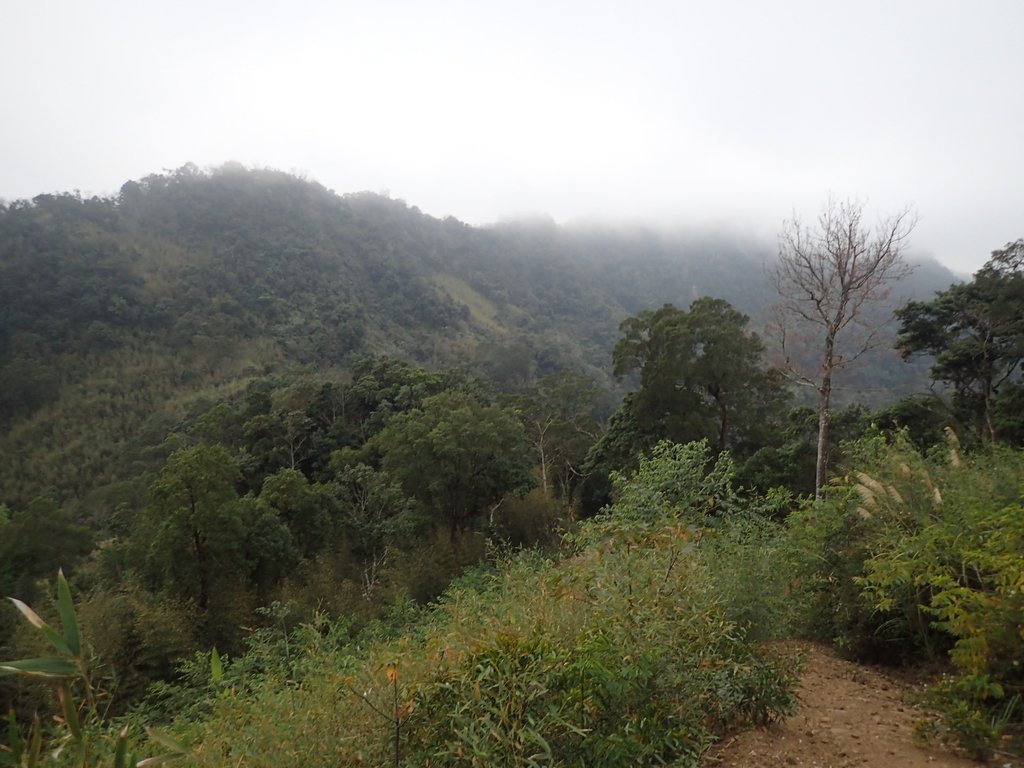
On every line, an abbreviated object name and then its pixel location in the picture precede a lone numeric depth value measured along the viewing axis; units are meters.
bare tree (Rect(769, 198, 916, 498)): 8.48
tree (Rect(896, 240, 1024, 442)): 12.74
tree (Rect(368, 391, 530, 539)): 16.22
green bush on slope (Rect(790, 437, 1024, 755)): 2.97
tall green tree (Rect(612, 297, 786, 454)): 15.85
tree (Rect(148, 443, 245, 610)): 11.02
